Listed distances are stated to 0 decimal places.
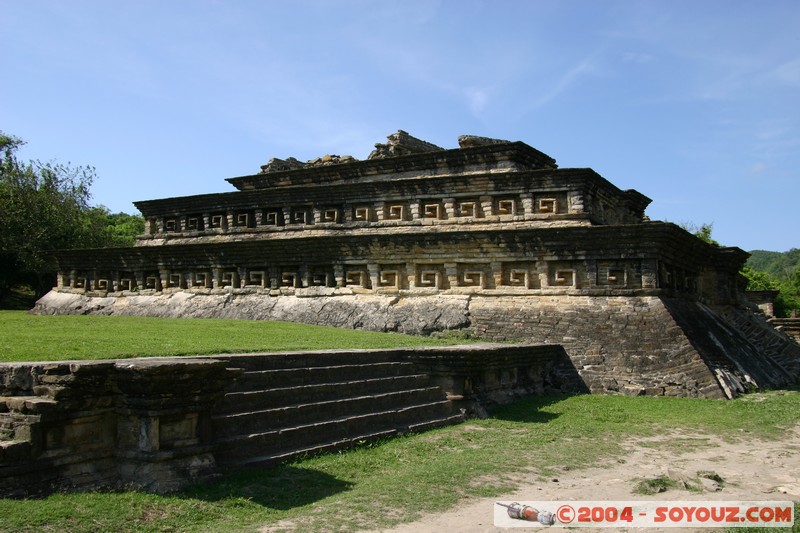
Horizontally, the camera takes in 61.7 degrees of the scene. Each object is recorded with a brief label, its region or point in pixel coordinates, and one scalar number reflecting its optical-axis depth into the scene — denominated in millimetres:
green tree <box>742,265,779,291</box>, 48156
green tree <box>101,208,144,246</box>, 40691
